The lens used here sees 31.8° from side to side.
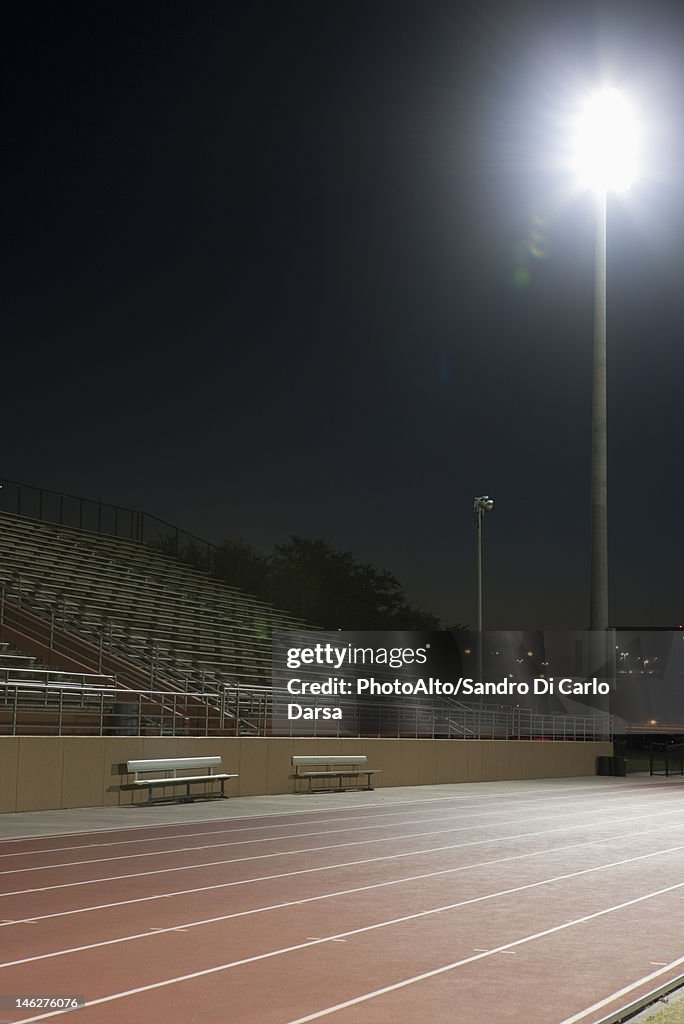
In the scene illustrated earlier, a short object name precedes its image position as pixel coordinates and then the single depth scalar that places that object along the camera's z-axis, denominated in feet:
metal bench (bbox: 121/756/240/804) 63.72
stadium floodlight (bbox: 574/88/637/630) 99.14
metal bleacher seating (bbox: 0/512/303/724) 91.76
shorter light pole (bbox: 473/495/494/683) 145.20
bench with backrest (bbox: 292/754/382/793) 78.43
